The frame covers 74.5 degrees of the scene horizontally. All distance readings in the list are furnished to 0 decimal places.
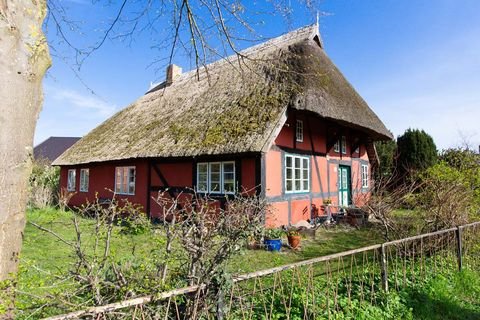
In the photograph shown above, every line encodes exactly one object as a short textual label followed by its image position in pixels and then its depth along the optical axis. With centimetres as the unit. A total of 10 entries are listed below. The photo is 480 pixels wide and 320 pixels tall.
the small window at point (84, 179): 1474
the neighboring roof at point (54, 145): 3353
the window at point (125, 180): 1212
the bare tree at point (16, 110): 148
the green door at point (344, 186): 1235
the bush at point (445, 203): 540
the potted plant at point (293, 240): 714
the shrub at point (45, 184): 1280
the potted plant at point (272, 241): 694
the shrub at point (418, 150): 1606
